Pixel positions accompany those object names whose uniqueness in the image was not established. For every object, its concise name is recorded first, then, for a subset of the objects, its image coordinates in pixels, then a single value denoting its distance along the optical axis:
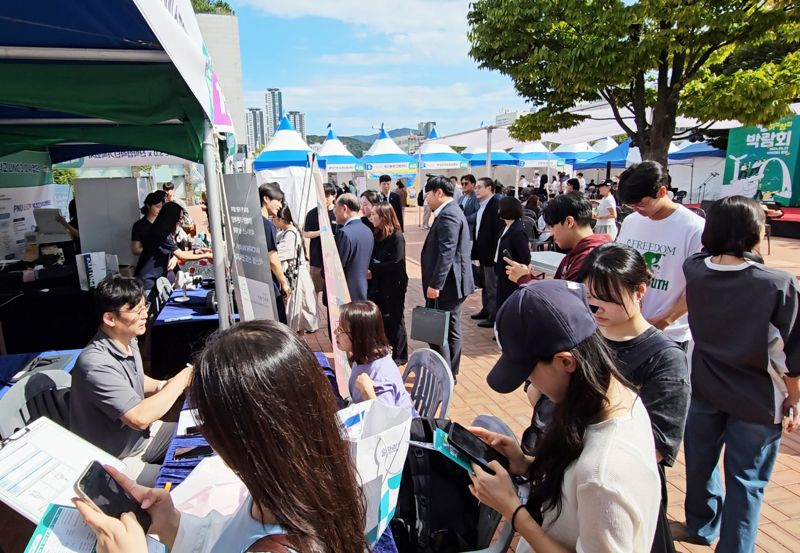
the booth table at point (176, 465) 2.06
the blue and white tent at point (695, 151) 20.41
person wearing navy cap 1.06
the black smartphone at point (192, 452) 2.22
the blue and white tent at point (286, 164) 12.50
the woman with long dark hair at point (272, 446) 0.93
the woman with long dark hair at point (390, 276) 4.98
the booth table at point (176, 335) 4.36
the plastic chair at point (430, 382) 2.66
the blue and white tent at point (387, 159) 17.14
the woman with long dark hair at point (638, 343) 1.62
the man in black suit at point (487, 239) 5.88
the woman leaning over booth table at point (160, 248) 5.43
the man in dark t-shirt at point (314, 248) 5.93
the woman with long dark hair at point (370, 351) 2.69
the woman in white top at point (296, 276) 5.42
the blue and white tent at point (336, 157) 16.30
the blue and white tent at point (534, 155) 19.62
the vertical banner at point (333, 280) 3.11
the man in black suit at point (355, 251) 4.64
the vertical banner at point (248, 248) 2.94
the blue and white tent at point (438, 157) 18.16
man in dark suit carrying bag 4.45
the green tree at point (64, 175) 18.39
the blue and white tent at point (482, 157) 20.89
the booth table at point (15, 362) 3.34
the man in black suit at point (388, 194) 11.91
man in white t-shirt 2.71
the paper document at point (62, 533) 0.98
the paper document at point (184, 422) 2.43
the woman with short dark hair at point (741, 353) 2.03
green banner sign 15.21
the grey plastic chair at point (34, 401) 2.46
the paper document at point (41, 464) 1.27
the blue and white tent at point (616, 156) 18.53
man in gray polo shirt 2.38
